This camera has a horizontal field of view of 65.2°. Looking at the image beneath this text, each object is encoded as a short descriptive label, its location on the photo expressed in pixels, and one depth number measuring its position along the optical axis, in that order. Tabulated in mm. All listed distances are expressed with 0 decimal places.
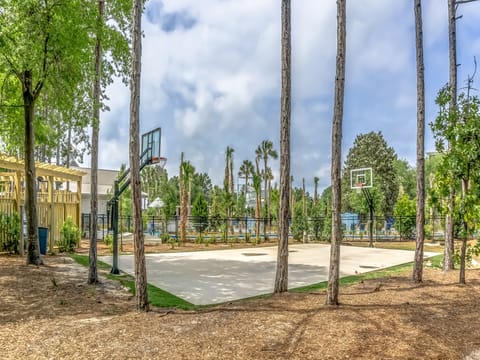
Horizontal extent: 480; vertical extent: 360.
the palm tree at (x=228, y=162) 33125
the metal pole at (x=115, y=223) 7945
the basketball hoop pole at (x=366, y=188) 17125
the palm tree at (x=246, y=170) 35706
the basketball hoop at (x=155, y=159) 8949
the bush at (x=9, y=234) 10766
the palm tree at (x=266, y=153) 28225
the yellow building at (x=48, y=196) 11219
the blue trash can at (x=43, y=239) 11367
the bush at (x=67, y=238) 12547
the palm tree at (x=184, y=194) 17469
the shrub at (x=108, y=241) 15192
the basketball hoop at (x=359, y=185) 18438
